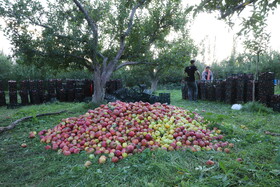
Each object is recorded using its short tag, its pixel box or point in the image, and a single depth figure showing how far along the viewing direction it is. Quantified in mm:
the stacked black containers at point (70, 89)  11336
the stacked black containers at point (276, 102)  6824
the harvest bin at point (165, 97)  7734
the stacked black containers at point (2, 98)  10102
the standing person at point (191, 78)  10039
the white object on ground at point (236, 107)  7738
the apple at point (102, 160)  2740
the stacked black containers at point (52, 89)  10907
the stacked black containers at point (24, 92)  9945
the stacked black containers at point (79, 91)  11445
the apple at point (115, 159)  2754
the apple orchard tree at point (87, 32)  7215
